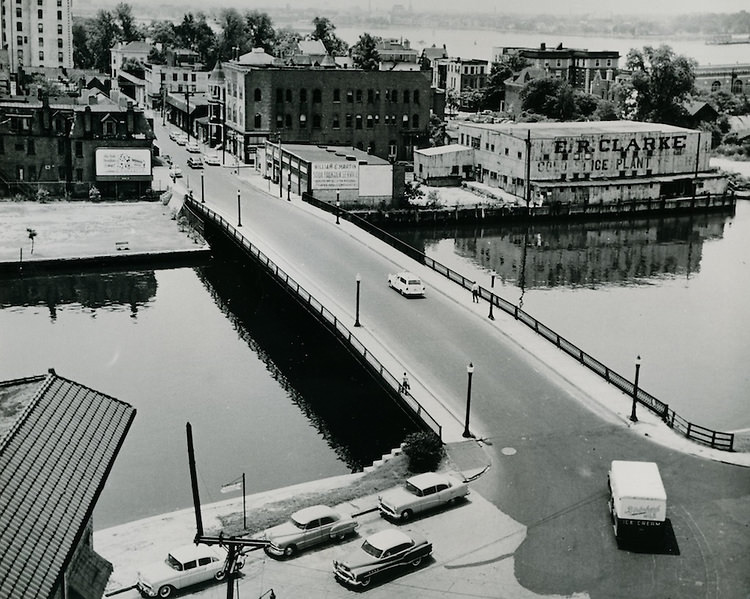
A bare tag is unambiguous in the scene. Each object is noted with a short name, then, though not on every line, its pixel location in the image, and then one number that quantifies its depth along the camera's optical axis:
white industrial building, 102.56
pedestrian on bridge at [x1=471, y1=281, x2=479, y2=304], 54.47
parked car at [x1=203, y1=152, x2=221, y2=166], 110.19
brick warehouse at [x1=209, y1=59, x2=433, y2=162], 111.44
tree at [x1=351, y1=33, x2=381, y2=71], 161.62
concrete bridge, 28.25
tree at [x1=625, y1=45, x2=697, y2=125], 147.25
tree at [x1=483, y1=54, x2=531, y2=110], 172.50
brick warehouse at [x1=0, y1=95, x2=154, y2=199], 92.50
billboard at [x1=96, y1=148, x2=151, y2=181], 93.38
